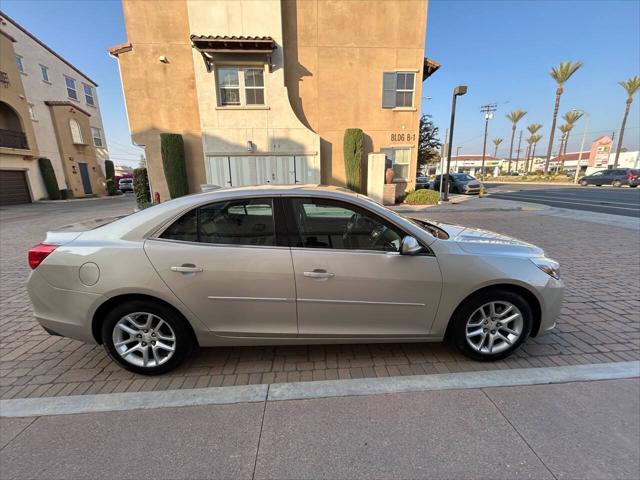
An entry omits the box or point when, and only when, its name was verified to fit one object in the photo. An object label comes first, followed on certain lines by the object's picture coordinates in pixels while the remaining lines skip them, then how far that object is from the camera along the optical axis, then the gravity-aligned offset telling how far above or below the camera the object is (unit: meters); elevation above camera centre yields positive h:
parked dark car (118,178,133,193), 33.38 -1.40
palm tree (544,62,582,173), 35.09 +10.66
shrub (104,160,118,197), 27.13 -0.30
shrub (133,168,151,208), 13.20 -0.57
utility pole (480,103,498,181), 39.52 +7.42
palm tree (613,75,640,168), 35.75 +9.09
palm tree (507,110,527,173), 59.19 +9.81
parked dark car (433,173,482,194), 20.05 -1.16
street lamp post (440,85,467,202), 13.73 +2.59
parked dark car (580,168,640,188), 25.72 -1.22
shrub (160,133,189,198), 12.48 +0.44
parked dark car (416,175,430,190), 23.72 -1.26
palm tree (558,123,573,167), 53.34 +5.60
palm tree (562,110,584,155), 50.30 +8.10
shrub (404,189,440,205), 13.49 -1.36
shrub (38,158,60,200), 20.58 -0.21
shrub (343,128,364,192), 13.35 +0.64
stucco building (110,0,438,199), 11.99 +3.89
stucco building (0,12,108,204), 18.55 +3.78
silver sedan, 2.37 -0.89
